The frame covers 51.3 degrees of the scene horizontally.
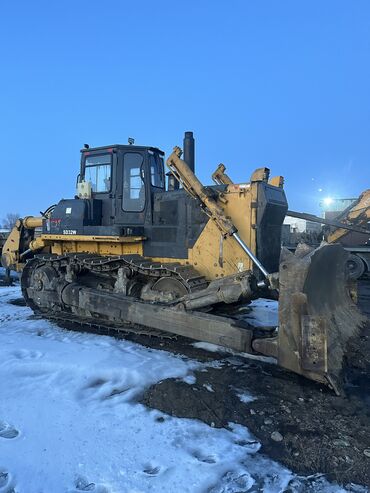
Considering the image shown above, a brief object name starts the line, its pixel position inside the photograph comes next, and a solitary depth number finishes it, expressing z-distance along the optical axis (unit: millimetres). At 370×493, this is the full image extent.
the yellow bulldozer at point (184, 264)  4496
